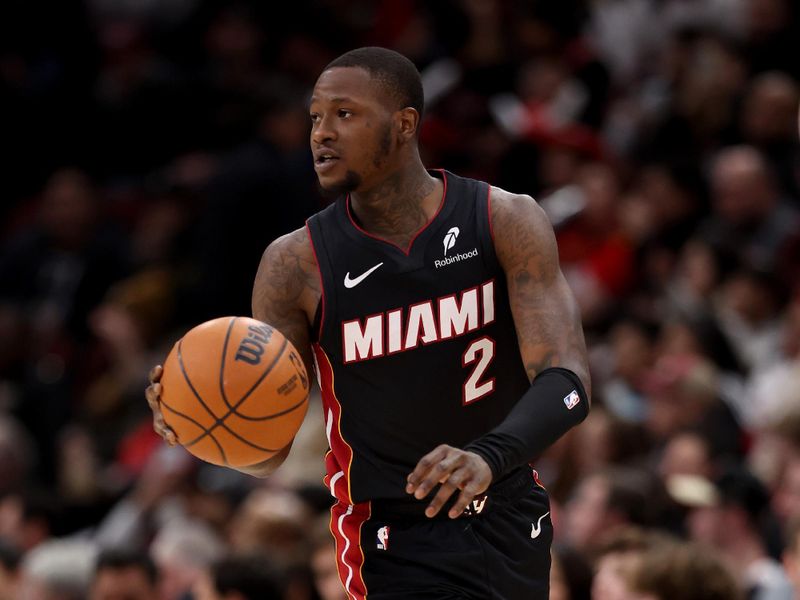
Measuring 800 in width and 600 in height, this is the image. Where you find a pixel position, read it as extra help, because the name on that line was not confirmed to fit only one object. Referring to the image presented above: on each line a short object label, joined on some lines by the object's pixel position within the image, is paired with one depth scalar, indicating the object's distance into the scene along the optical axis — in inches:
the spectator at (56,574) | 688.4
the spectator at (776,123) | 890.1
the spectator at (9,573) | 719.1
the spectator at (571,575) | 549.3
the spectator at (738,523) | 598.5
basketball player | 395.5
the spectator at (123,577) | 631.8
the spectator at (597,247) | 869.8
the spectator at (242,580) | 563.2
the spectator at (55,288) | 1003.3
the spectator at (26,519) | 804.0
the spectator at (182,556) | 679.1
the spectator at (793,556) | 510.0
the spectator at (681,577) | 466.6
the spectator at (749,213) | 839.7
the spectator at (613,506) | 620.4
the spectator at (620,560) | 478.6
